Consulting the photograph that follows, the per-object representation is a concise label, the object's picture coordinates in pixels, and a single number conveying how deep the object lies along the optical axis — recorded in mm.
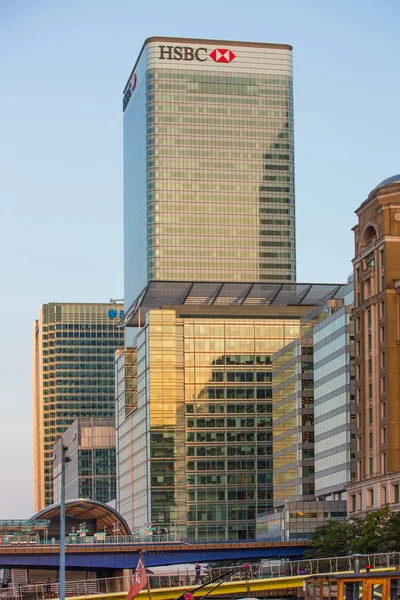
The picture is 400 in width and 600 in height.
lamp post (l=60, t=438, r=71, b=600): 84312
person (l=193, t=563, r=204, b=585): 112169
